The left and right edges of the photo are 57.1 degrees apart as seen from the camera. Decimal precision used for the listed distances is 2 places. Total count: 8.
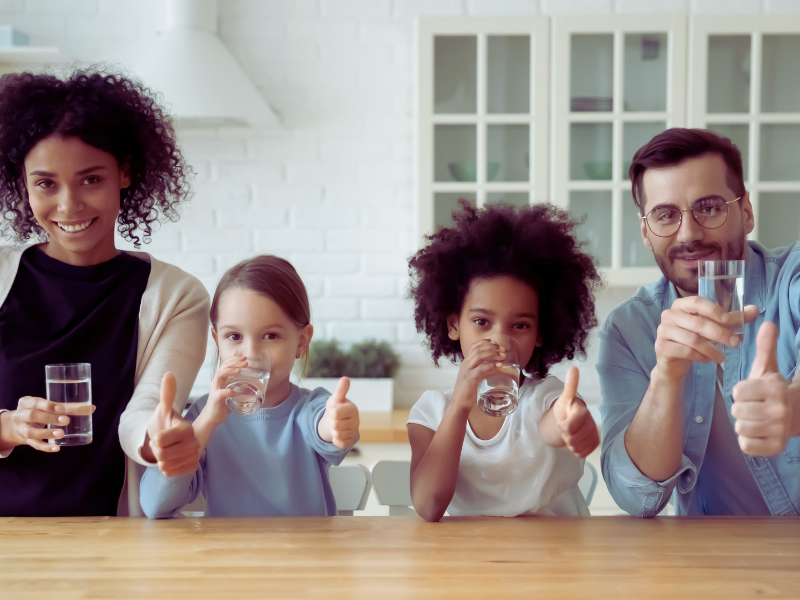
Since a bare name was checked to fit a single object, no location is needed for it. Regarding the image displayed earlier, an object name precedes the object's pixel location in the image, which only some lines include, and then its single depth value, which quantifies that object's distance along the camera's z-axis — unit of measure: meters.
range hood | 2.74
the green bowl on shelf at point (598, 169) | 3.01
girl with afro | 1.28
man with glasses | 1.28
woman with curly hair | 1.35
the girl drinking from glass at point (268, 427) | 1.39
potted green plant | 2.96
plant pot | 2.99
